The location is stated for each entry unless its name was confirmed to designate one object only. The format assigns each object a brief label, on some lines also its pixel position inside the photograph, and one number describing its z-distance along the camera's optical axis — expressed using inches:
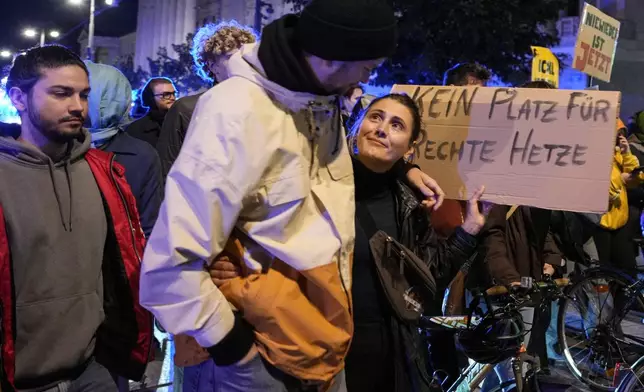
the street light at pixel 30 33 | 1486.7
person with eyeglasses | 225.3
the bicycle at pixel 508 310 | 135.3
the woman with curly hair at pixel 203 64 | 154.6
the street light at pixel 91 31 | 871.2
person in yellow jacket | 221.3
